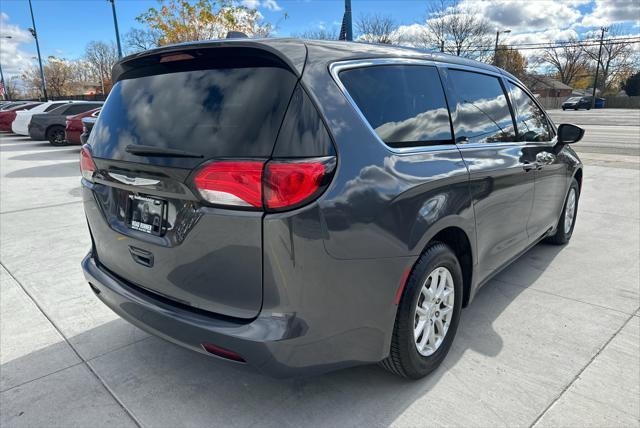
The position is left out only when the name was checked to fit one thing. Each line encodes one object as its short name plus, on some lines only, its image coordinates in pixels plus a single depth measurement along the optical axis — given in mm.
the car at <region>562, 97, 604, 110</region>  56188
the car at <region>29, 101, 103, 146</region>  16875
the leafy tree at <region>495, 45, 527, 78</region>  47403
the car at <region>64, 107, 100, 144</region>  14914
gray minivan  1871
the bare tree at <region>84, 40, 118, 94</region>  70938
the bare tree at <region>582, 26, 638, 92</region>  70625
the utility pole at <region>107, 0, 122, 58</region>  20364
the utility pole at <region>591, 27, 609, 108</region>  62241
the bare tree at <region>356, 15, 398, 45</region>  36531
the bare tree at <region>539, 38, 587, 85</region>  78188
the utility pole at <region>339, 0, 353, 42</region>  10516
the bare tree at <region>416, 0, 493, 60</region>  40000
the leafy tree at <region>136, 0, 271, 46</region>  22844
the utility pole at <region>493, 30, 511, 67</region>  45428
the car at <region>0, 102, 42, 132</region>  20578
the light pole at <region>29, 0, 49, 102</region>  35850
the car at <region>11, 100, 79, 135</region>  18188
